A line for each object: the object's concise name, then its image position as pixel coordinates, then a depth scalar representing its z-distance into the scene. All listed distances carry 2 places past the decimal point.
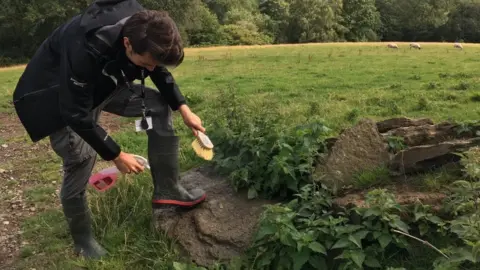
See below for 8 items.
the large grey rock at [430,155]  3.95
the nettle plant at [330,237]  3.29
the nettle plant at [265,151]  4.29
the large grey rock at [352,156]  4.19
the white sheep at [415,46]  31.00
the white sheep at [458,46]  29.70
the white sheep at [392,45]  30.71
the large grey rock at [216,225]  4.00
